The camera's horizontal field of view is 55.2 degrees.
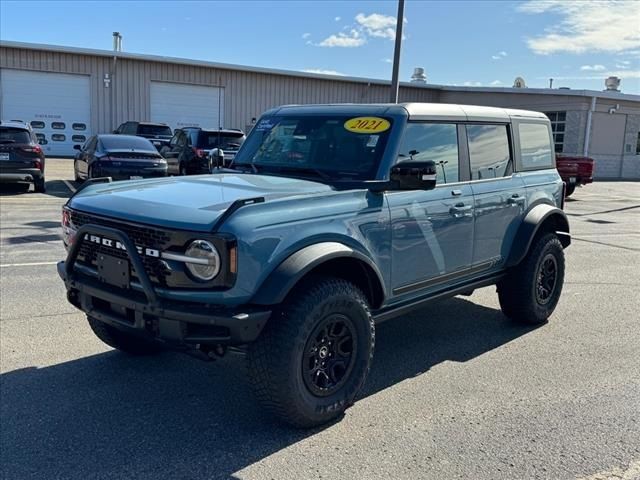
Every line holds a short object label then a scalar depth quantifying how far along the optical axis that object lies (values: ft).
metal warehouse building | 85.87
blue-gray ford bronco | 10.55
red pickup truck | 62.44
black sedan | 48.88
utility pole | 48.14
